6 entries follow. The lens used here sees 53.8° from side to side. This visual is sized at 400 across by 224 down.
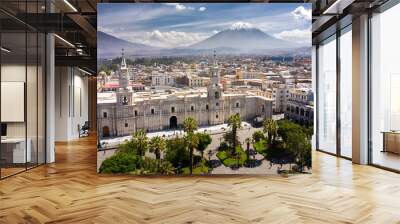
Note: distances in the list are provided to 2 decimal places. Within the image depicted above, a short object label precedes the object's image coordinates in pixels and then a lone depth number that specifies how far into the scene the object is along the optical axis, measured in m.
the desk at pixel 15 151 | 6.40
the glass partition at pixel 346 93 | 8.97
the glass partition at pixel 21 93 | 6.41
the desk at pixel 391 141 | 7.16
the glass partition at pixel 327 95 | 10.15
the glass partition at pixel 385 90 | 7.22
